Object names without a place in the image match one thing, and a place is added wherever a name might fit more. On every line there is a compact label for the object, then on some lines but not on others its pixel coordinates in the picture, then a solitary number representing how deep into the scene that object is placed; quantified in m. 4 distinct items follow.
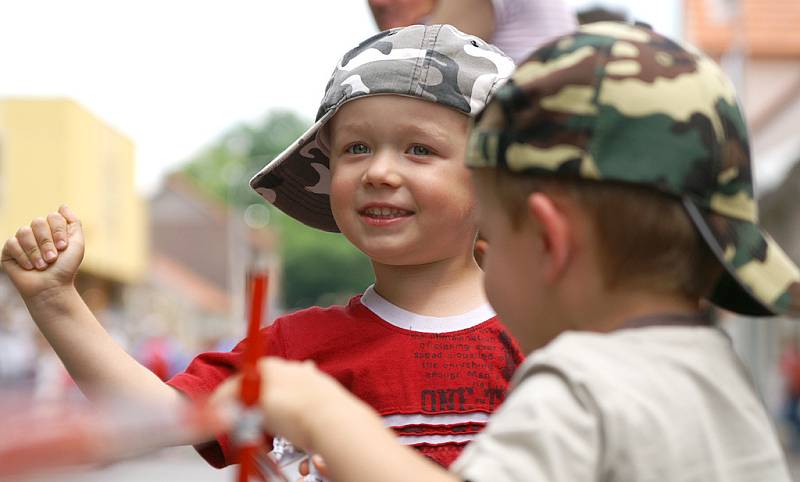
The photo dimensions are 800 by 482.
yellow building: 25.83
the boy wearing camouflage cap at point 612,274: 1.50
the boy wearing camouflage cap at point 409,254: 2.32
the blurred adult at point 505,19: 3.02
